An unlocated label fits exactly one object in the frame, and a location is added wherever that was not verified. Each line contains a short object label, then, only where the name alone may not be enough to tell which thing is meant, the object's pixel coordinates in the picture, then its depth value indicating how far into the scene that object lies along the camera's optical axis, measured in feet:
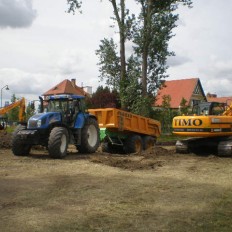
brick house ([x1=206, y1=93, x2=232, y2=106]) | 178.50
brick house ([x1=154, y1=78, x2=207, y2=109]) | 146.44
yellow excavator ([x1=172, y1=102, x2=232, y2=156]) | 35.94
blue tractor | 32.02
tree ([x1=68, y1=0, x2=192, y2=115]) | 60.64
